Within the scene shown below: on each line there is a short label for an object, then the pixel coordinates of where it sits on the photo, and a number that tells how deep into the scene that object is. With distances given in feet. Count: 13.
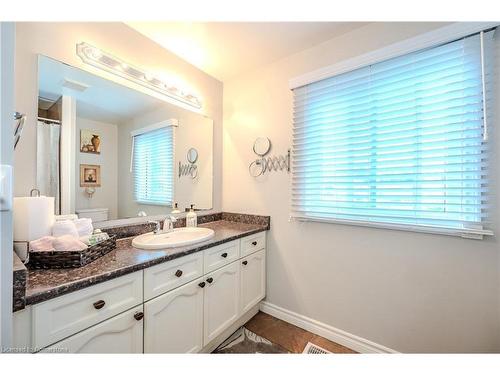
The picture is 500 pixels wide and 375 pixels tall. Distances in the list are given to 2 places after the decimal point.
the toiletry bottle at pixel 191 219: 5.75
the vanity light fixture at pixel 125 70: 4.03
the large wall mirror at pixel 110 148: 3.65
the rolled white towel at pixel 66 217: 3.57
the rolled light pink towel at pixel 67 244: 2.83
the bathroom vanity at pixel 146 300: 2.32
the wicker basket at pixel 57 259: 2.71
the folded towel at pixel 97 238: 3.28
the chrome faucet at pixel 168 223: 5.07
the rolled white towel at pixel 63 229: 3.08
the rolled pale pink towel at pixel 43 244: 2.75
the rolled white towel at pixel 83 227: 3.38
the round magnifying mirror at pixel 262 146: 6.03
